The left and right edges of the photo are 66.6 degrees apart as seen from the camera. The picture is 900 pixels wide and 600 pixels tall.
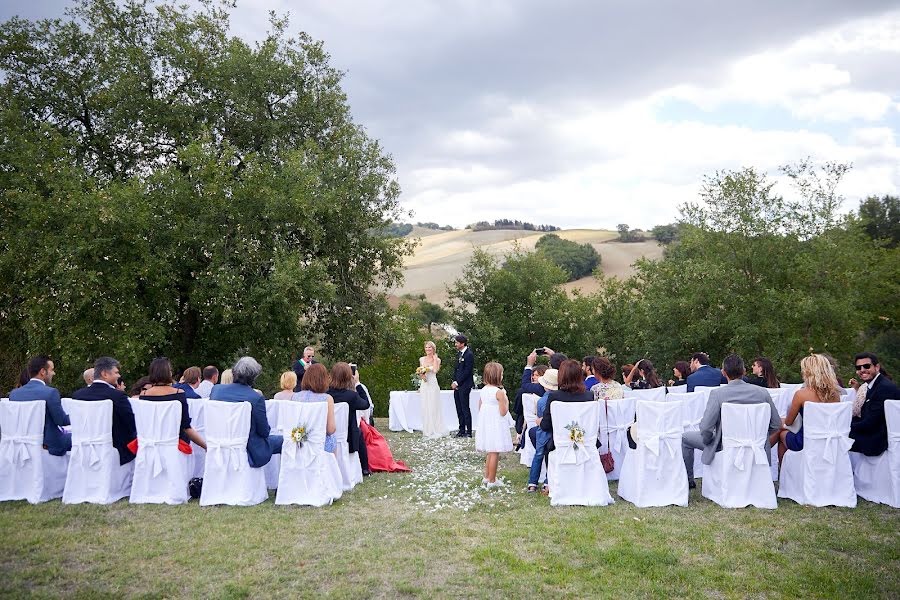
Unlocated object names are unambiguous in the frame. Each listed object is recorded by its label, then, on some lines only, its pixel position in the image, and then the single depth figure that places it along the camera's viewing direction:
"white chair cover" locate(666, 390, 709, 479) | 8.49
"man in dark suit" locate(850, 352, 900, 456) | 7.35
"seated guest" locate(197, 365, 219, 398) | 9.63
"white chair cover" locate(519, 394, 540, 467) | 9.09
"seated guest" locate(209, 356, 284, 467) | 7.31
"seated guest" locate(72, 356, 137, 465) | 7.32
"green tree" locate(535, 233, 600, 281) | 48.69
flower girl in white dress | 8.08
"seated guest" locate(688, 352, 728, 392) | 9.16
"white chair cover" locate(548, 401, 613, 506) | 7.23
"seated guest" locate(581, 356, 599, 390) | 8.87
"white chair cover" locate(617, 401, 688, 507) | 7.24
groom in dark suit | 13.23
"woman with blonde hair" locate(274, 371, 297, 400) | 8.25
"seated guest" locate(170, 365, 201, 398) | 8.87
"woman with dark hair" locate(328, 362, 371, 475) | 8.32
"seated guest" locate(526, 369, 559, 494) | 7.85
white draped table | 15.07
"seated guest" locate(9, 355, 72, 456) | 7.48
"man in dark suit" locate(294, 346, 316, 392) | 10.91
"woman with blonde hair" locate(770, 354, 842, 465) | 7.35
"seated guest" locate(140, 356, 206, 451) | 7.39
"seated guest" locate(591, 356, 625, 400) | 8.33
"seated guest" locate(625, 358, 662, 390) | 9.81
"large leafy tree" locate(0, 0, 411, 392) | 14.16
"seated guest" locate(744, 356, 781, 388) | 8.95
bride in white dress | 13.47
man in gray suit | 7.25
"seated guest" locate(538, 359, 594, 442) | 7.39
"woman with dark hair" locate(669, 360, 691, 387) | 10.17
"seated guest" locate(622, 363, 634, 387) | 10.61
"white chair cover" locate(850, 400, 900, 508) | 7.12
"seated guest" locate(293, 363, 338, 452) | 7.91
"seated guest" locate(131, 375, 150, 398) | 8.28
